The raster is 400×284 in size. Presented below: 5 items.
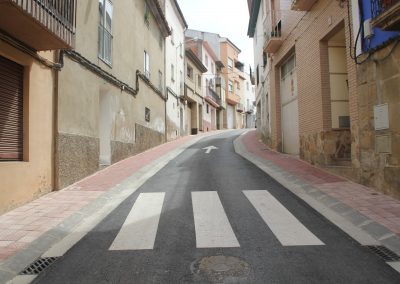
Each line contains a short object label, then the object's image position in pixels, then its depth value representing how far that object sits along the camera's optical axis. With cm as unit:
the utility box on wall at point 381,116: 768
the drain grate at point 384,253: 452
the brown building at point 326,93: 796
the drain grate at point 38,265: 426
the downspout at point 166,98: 2240
